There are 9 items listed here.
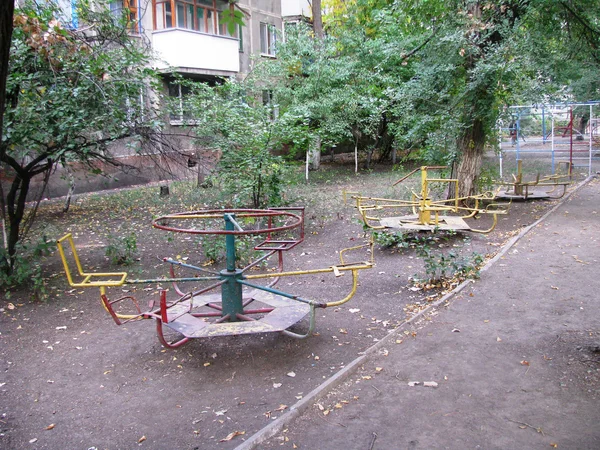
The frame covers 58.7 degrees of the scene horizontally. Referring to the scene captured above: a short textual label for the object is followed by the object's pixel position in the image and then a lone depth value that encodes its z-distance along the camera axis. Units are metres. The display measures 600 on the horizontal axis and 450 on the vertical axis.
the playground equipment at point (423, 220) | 8.19
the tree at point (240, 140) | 9.00
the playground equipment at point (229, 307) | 4.16
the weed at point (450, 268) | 6.13
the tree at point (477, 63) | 9.58
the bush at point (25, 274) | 6.03
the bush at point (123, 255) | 7.17
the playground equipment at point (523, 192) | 12.55
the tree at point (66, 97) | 5.75
